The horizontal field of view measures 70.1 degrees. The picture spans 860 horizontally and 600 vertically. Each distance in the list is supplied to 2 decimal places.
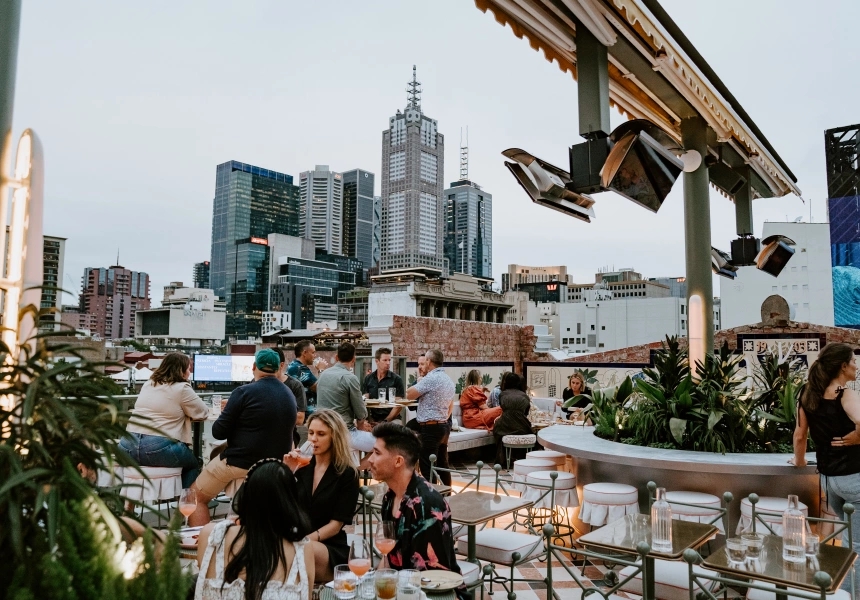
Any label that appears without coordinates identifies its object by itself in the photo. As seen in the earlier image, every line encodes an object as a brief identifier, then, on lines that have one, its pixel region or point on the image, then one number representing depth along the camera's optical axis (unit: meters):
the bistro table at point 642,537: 2.90
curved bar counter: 4.64
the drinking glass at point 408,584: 2.04
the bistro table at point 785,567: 2.53
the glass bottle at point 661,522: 3.09
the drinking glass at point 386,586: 2.04
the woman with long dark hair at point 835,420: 3.65
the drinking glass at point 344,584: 2.14
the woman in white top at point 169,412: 4.59
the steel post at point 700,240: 6.41
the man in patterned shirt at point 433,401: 6.54
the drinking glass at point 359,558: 2.29
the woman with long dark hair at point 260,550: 2.05
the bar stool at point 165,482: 4.50
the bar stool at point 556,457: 5.99
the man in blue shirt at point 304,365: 6.71
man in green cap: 4.18
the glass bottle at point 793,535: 2.74
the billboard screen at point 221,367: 8.23
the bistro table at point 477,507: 3.46
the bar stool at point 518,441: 7.68
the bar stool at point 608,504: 4.71
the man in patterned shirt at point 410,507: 2.67
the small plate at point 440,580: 2.25
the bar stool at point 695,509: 4.29
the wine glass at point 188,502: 2.83
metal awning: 3.77
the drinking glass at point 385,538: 2.51
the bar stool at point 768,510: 4.16
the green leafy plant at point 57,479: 1.03
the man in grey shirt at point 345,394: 5.88
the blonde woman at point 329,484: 3.16
